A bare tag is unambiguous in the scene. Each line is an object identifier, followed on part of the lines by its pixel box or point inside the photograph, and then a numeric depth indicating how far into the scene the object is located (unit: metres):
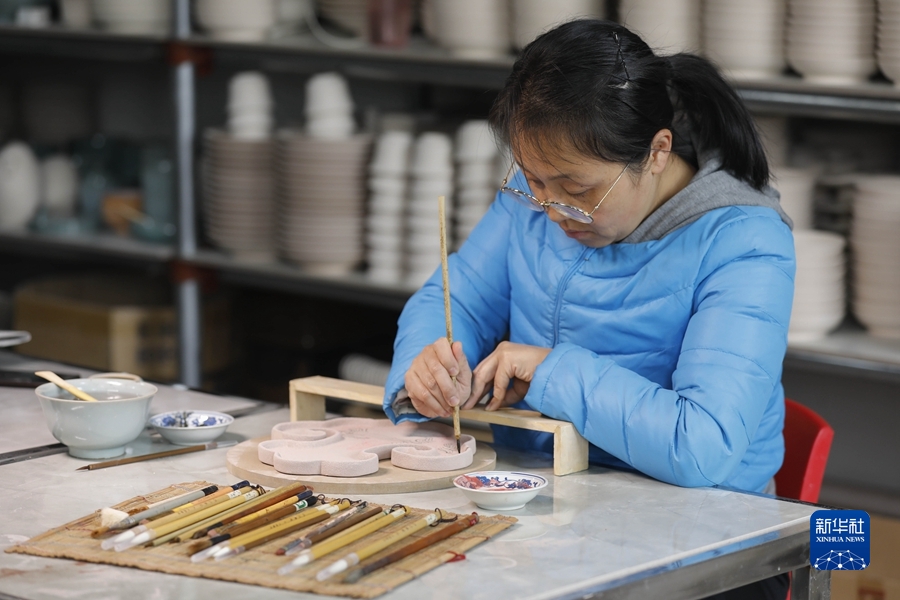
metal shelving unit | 3.70
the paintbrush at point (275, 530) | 2.67
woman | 2.94
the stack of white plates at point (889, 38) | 3.58
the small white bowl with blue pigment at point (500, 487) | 2.79
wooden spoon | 3.01
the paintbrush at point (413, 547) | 2.62
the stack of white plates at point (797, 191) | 3.76
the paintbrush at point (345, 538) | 2.64
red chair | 3.14
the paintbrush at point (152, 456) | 2.95
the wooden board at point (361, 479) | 2.86
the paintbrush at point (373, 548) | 2.62
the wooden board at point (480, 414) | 2.95
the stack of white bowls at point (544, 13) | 3.86
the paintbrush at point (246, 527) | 2.67
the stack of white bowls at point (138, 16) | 4.54
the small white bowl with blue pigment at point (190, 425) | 3.03
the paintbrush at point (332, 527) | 2.68
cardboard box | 4.63
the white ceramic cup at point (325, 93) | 4.19
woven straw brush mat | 2.61
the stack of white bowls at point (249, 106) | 4.30
